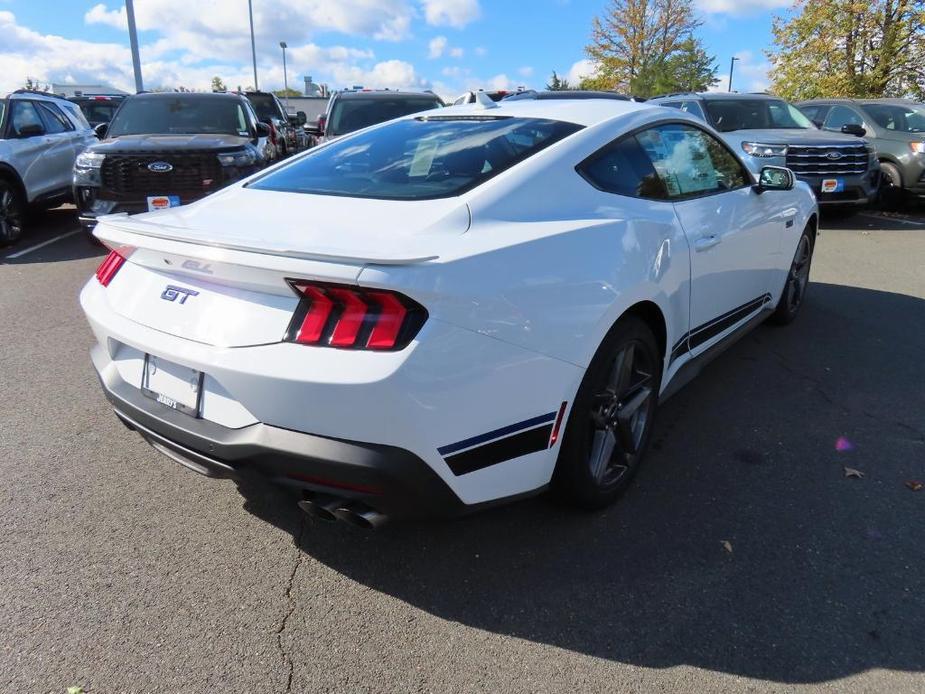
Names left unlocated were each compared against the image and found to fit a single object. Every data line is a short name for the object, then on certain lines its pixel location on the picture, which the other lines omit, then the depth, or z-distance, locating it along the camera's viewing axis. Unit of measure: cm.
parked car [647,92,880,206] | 969
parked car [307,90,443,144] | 929
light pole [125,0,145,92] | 1972
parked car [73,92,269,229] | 710
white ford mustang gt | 198
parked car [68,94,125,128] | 1991
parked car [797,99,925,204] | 1098
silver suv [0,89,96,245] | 853
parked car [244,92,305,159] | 1354
